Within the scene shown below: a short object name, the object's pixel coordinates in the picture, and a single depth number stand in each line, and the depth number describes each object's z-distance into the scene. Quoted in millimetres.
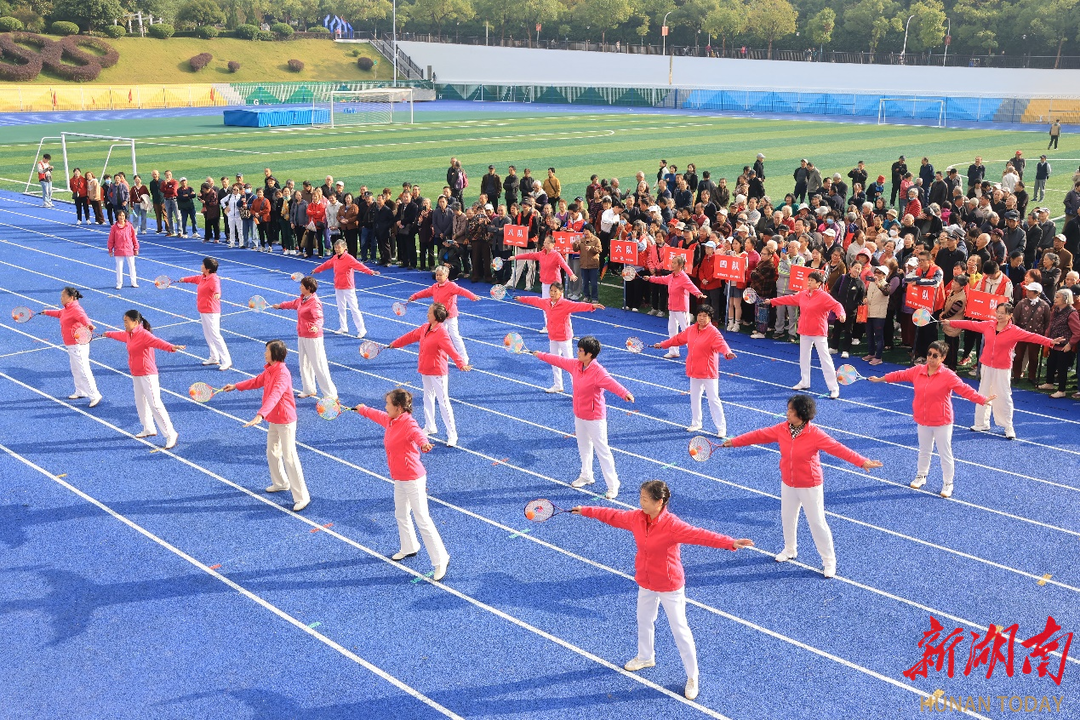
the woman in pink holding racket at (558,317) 14984
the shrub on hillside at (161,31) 96062
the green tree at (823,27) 101938
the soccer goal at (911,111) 68125
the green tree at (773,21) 103875
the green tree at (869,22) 98312
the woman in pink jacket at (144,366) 13258
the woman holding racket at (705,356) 13469
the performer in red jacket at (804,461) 9750
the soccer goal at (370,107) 66062
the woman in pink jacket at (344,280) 18156
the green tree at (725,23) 104625
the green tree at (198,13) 102125
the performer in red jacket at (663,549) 8000
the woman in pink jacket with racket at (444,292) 15438
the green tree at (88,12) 92438
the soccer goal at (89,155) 39219
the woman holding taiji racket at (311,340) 14812
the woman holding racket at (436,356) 13039
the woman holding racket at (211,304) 16547
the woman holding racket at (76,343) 14867
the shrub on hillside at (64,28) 90688
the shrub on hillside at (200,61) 93500
